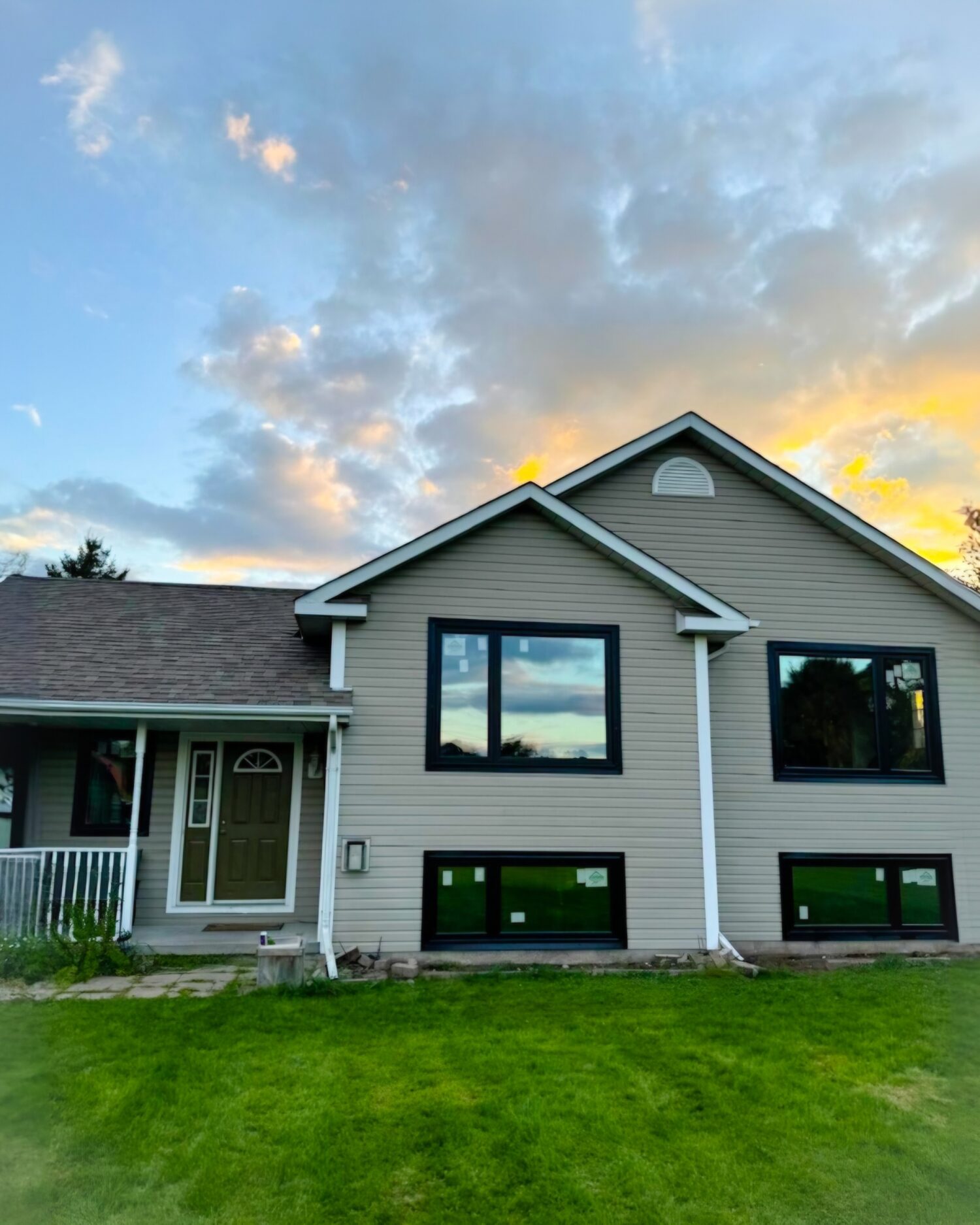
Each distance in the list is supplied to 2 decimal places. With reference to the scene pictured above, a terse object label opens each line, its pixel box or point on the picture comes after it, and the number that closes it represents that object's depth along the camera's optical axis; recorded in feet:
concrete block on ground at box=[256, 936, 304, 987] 21.93
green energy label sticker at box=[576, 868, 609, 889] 27.53
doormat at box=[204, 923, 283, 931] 28.88
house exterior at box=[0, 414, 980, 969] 27.02
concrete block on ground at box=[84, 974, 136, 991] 22.25
